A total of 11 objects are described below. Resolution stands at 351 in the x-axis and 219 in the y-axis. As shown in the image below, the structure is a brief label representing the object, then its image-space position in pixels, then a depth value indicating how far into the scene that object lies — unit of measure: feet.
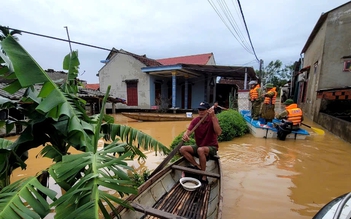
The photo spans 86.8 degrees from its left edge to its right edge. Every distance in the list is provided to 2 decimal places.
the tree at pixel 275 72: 129.49
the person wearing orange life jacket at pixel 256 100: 29.13
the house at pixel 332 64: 30.91
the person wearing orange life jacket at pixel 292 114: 23.59
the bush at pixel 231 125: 26.13
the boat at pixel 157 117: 42.24
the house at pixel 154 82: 52.01
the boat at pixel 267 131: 24.73
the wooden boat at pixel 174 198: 8.05
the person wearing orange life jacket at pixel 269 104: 26.11
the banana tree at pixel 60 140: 4.52
